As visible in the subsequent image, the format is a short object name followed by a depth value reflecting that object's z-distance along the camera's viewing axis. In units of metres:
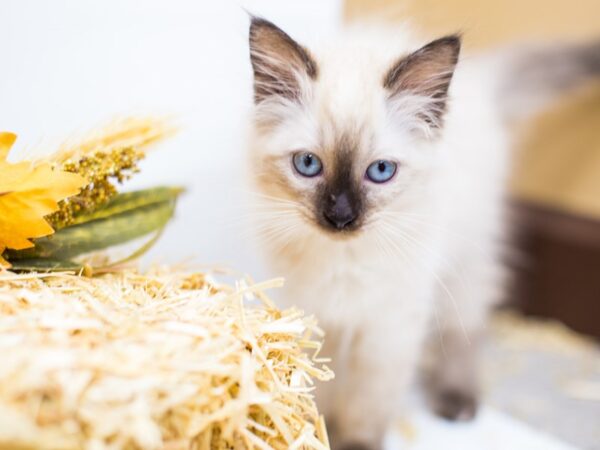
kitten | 0.27
